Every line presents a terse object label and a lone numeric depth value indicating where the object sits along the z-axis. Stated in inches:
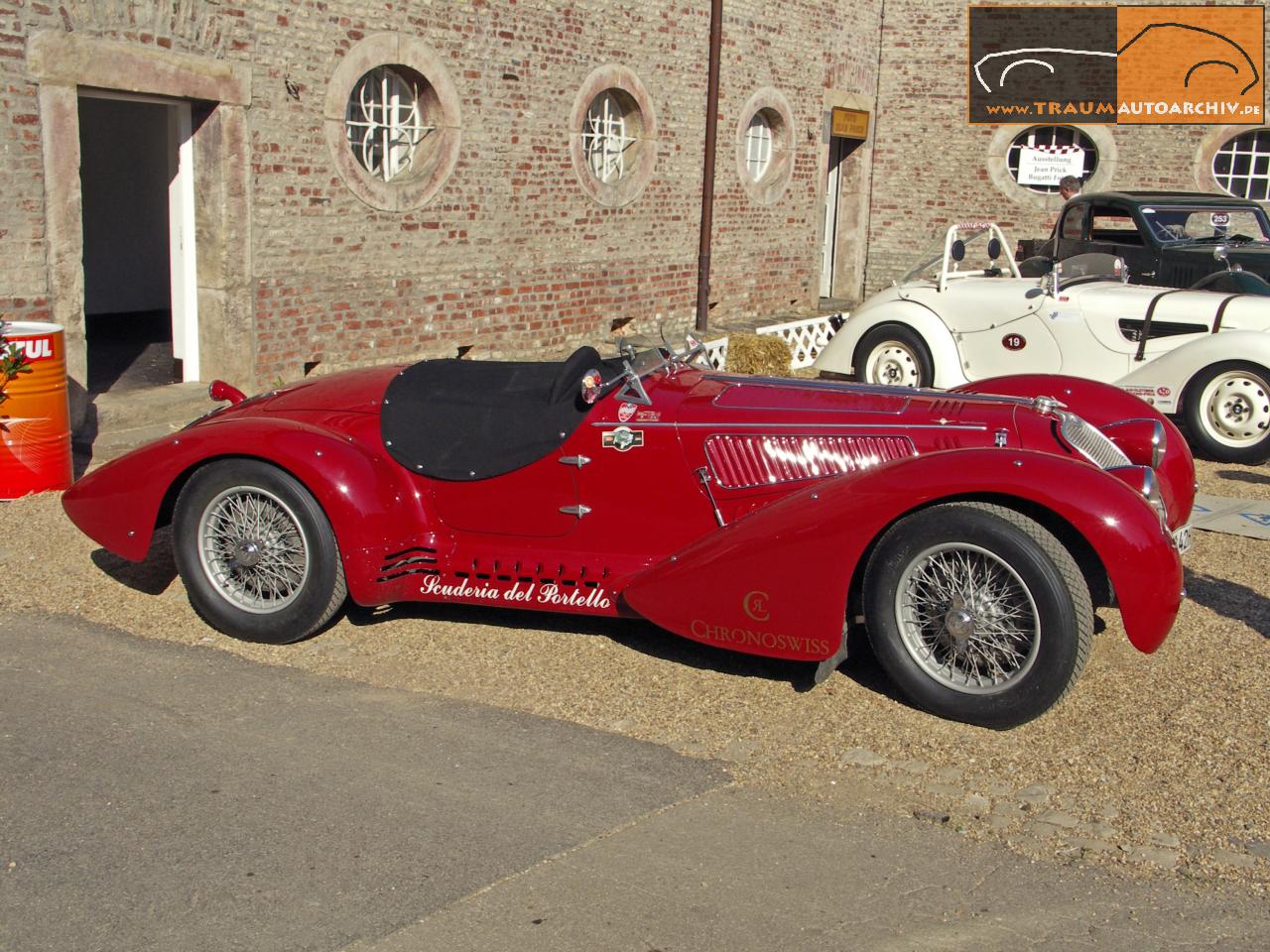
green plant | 282.7
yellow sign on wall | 708.0
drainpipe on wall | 580.7
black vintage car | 479.2
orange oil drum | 286.7
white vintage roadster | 362.3
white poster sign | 733.9
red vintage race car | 173.6
